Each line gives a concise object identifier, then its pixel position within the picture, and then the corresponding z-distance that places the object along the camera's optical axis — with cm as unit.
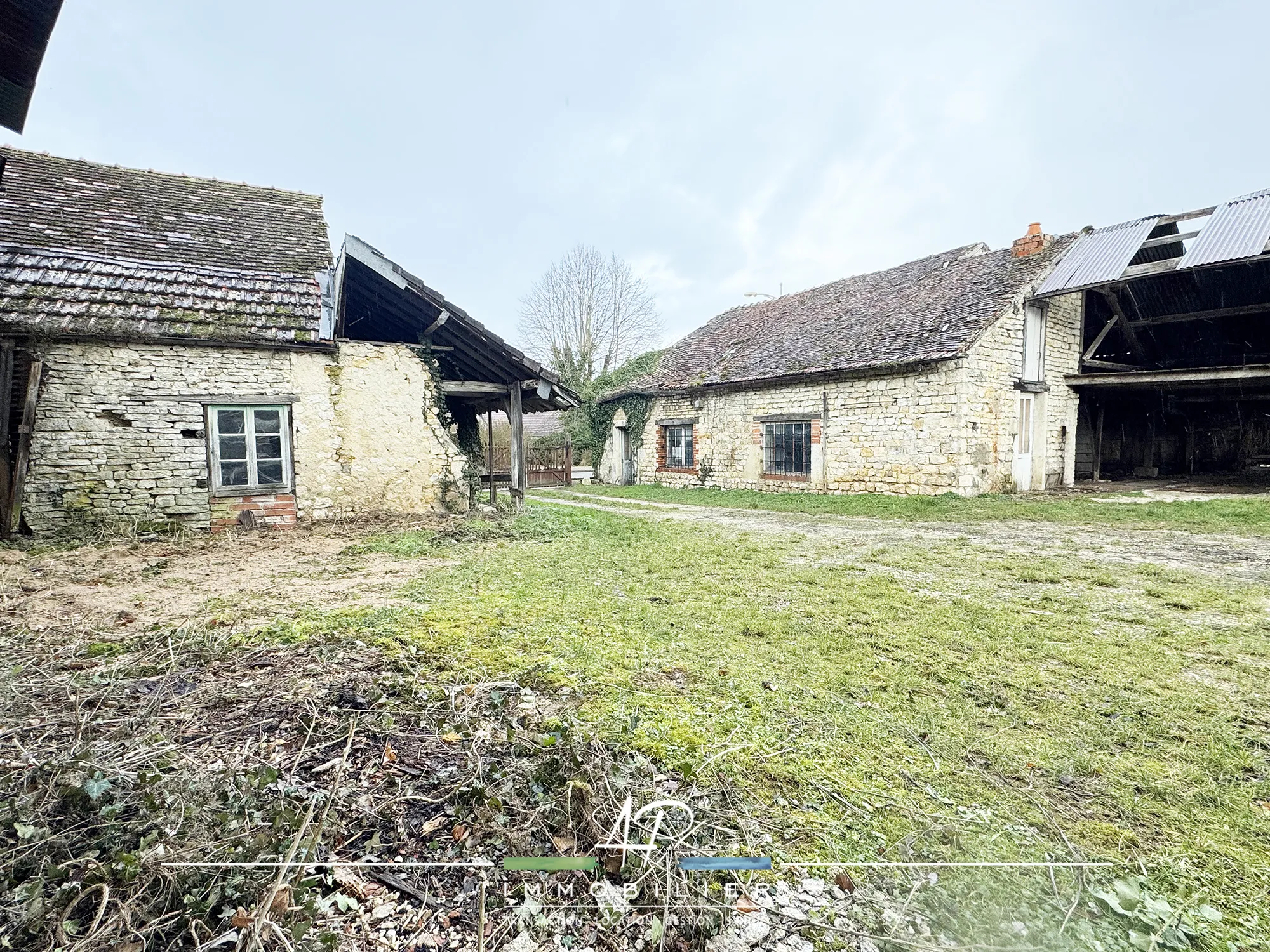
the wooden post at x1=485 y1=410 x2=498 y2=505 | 1059
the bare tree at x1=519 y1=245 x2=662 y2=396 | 3072
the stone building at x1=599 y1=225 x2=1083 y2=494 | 1212
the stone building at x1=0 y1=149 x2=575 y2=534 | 738
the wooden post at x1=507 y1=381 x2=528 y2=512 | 961
